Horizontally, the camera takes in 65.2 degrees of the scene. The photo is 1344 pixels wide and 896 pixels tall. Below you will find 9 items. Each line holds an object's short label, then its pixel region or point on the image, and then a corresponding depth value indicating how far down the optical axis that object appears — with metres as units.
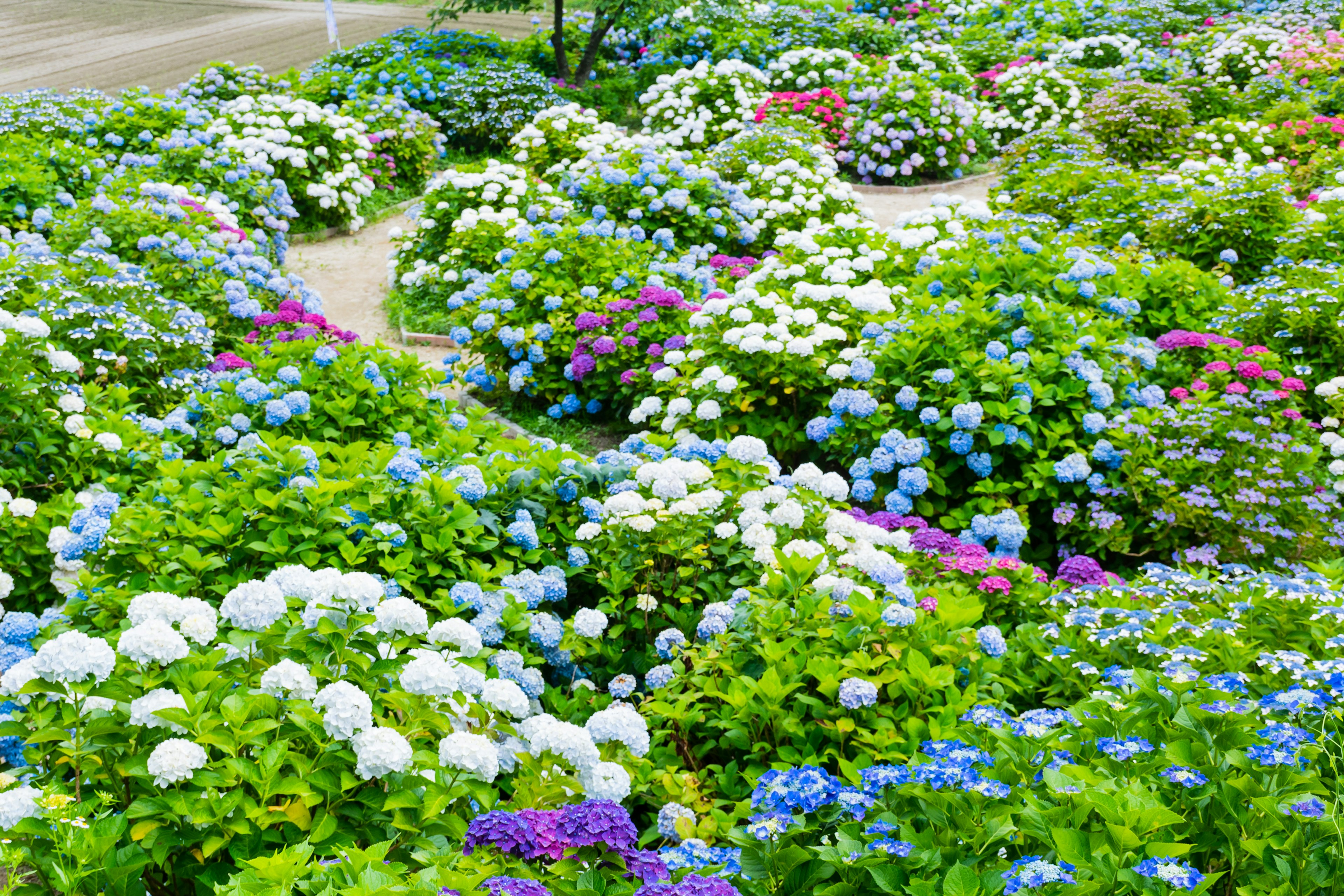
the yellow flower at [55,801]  1.98
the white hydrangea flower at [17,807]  2.06
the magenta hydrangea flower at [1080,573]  4.00
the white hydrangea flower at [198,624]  2.46
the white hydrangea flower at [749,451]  4.18
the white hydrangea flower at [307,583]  2.58
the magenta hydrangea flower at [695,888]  2.08
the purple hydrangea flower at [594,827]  2.23
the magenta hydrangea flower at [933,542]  3.87
